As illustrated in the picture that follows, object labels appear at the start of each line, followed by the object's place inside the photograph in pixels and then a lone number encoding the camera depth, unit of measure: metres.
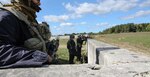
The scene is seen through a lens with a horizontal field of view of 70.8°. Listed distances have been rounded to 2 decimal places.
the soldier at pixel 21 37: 1.03
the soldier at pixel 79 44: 7.35
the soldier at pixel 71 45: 7.18
